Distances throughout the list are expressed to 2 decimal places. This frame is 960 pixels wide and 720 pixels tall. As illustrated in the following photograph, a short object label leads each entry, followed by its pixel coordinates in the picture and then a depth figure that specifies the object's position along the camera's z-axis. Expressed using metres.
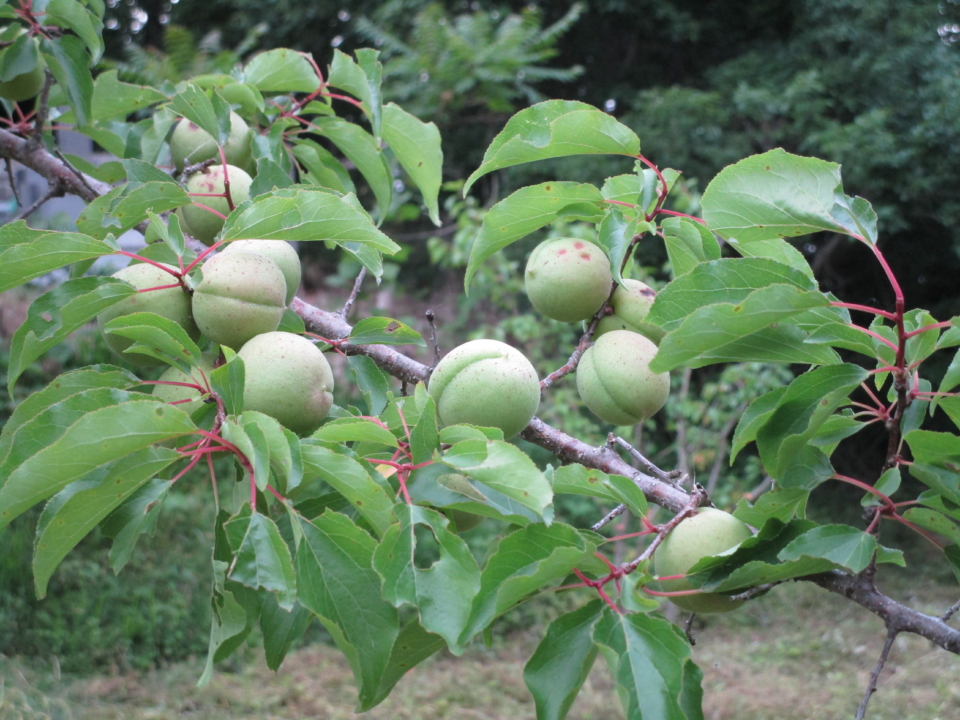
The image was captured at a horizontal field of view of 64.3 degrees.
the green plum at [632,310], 0.89
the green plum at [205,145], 1.13
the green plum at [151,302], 0.74
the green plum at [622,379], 0.84
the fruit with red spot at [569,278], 0.87
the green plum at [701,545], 0.70
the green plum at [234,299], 0.72
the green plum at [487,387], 0.75
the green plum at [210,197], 1.02
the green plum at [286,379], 0.68
